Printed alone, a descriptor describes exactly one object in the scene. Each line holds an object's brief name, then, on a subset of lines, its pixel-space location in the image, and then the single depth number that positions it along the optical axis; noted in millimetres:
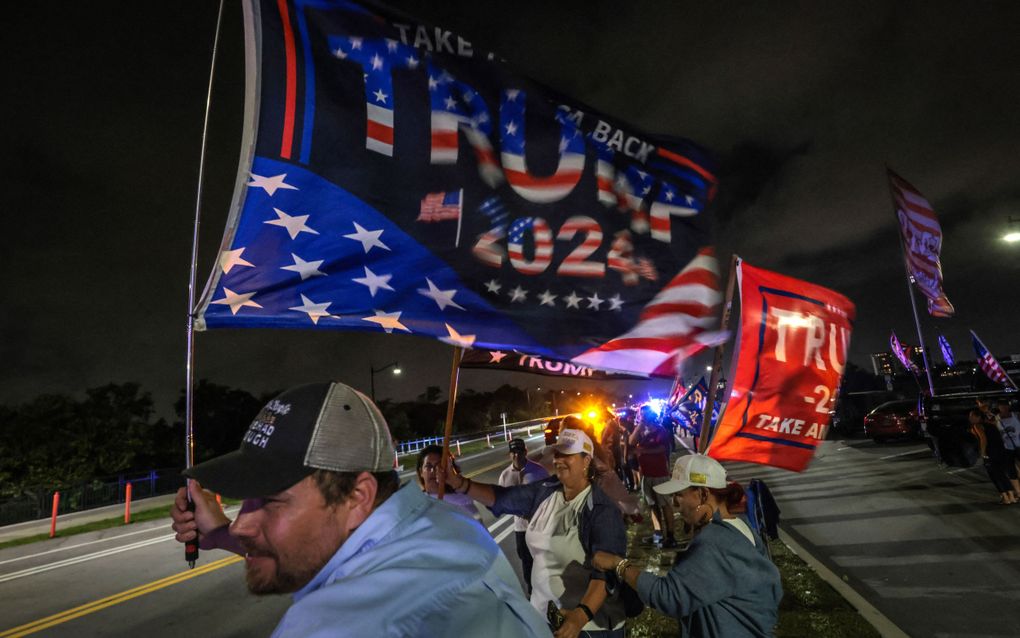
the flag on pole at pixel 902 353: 26094
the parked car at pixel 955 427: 13680
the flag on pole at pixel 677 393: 16514
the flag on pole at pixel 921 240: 12438
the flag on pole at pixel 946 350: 24188
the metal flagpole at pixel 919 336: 14783
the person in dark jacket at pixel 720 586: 2695
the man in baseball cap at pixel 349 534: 1020
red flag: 3908
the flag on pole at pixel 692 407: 15117
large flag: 3184
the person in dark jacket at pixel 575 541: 3146
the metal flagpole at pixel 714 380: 4020
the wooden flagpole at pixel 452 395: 3763
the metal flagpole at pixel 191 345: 2365
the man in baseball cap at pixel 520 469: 6991
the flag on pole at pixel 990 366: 14359
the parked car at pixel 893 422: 20422
